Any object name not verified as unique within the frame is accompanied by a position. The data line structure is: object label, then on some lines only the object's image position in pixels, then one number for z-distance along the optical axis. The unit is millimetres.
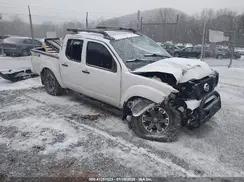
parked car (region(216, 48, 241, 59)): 17365
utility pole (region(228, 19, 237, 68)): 10012
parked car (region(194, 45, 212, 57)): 16619
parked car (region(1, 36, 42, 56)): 12634
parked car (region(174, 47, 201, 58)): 16122
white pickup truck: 3159
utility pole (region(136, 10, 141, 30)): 11866
